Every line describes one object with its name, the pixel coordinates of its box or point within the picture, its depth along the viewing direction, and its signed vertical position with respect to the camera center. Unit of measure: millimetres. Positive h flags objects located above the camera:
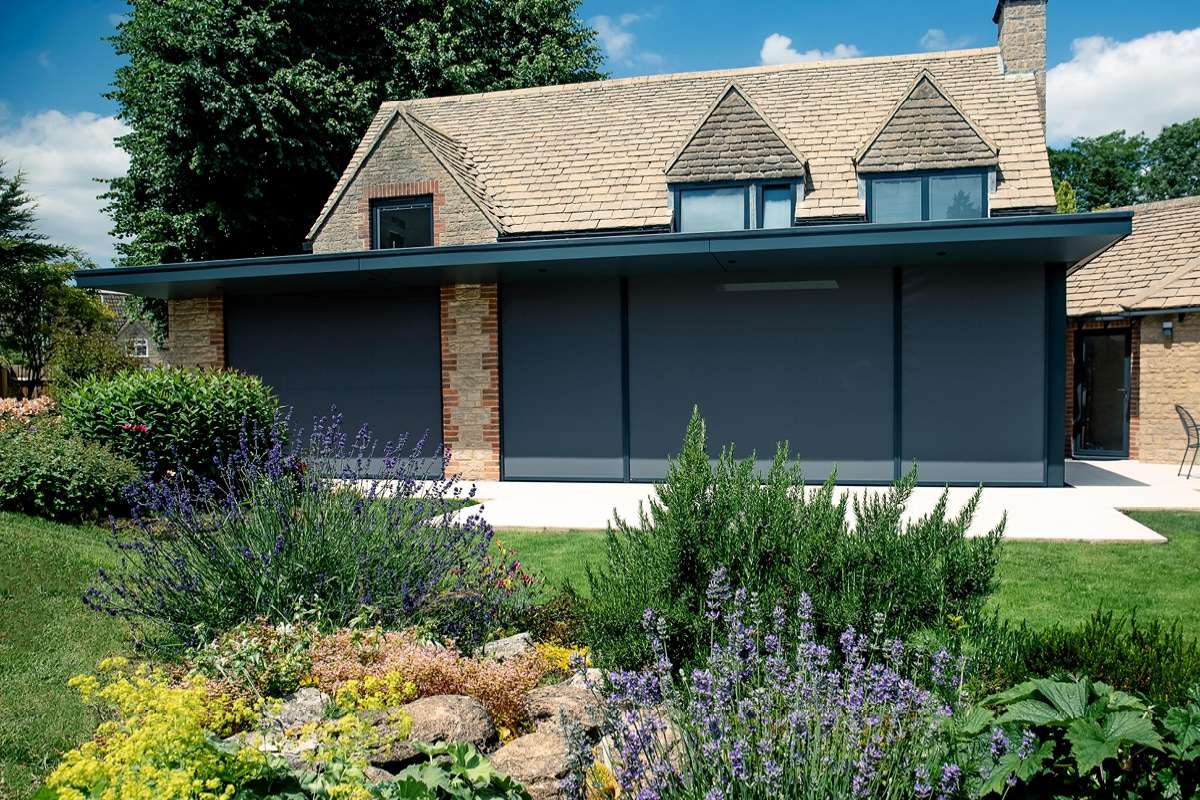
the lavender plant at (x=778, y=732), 2137 -968
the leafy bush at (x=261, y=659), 3275 -1094
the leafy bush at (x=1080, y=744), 2160 -981
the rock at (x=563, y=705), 3049 -1228
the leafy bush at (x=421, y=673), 3203 -1119
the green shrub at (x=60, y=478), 8352 -897
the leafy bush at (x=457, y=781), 2266 -1109
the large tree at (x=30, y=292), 30016 +3641
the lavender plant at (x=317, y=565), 3893 -860
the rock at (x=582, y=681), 3488 -1246
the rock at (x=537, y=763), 2627 -1225
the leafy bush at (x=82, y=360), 18719 +713
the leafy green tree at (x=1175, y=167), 44188 +11831
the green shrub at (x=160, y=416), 9406 -299
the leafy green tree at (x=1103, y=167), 44312 +11874
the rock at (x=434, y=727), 2723 -1159
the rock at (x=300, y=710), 2895 -1185
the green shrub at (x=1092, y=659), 3006 -1041
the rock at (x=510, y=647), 3934 -1249
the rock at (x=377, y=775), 2564 -1214
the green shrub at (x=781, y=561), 3365 -733
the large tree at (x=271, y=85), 20016 +7710
